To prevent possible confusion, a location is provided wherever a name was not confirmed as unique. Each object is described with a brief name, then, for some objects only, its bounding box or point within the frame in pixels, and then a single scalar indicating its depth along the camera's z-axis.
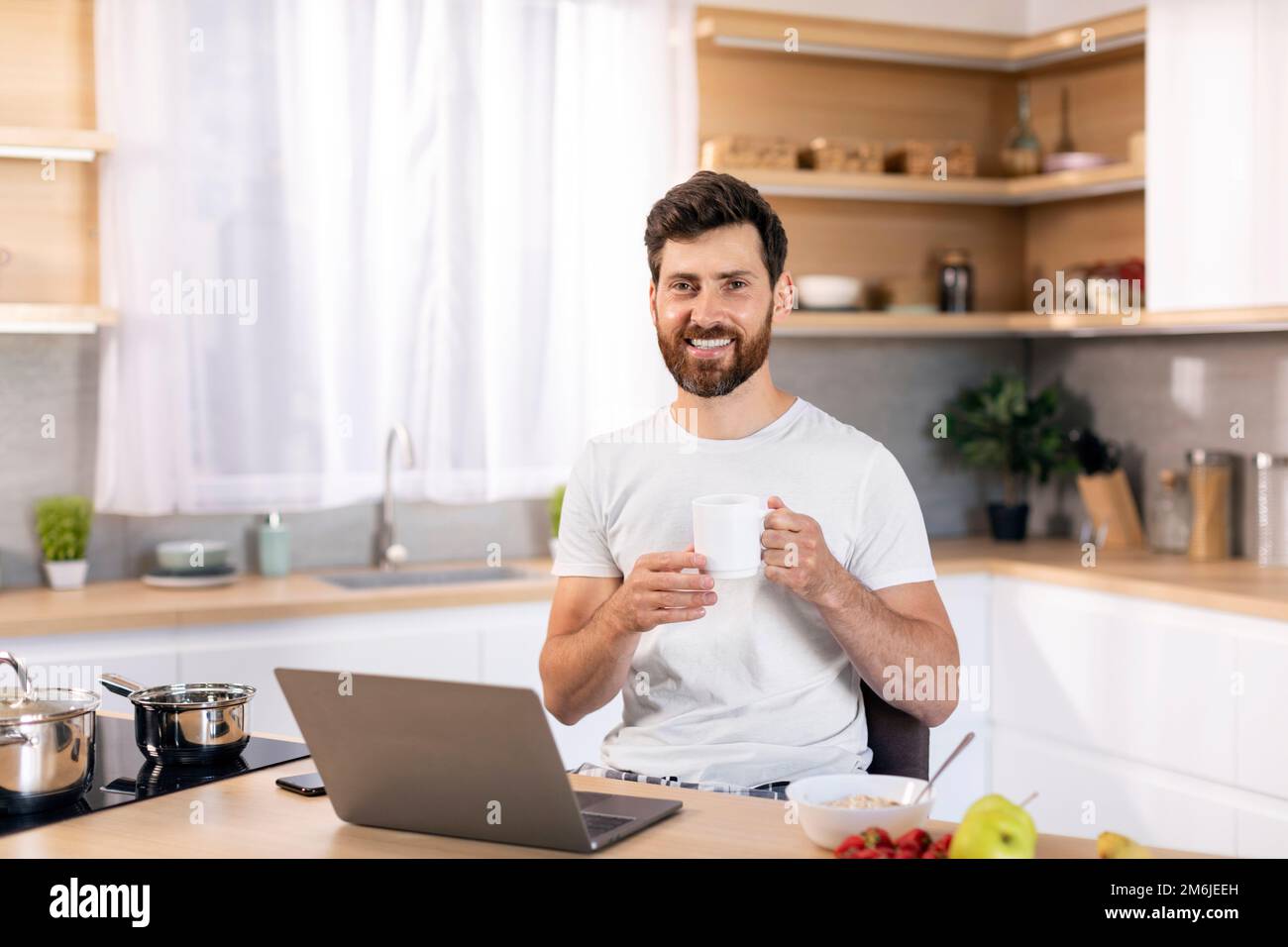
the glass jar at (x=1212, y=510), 3.91
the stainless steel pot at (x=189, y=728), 1.88
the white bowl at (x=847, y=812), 1.49
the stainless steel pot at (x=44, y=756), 1.67
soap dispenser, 3.71
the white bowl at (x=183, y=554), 3.53
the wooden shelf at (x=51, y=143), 3.28
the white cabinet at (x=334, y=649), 3.20
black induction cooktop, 1.71
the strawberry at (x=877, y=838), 1.43
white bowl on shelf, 4.14
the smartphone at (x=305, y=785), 1.76
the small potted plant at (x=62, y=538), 3.46
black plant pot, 4.36
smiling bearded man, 2.12
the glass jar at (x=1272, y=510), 3.76
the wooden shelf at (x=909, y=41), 3.95
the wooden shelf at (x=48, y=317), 3.27
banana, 1.39
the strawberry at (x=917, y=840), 1.40
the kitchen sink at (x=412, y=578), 3.71
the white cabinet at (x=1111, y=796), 3.32
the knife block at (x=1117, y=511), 4.20
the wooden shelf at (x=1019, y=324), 3.67
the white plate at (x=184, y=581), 3.46
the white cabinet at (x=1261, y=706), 3.12
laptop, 1.46
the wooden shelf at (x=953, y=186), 3.99
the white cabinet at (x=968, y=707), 3.90
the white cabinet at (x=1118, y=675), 3.30
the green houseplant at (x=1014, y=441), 4.37
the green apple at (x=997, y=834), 1.36
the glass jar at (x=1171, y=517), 4.04
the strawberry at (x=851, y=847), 1.42
